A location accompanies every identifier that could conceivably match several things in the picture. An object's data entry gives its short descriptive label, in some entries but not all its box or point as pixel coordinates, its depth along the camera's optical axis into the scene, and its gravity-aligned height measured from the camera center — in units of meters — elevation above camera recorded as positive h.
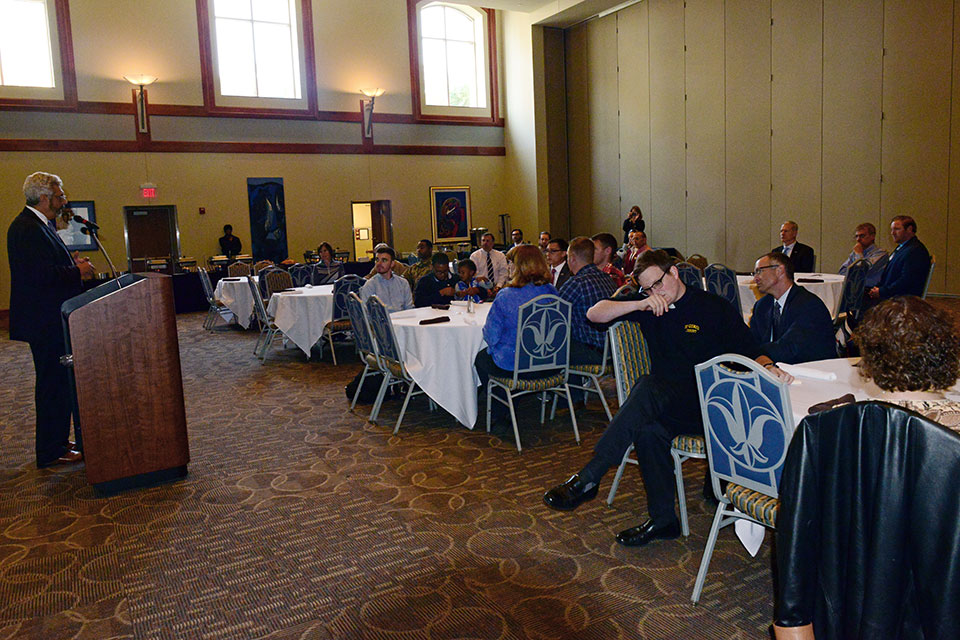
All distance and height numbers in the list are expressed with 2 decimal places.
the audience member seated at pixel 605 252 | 6.48 -0.22
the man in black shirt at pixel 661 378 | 3.13 -0.69
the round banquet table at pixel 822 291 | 7.10 -0.73
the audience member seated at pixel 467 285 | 6.47 -0.48
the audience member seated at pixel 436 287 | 6.52 -0.48
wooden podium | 3.74 -0.70
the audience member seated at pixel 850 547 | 1.23 -0.61
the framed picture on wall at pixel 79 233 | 13.11 +0.36
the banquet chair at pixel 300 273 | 9.84 -0.44
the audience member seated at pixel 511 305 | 4.57 -0.46
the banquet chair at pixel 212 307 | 10.69 -0.92
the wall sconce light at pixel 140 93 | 13.30 +2.91
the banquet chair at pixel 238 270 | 12.94 -0.46
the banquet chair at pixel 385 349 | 4.85 -0.78
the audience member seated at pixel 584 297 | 4.89 -0.47
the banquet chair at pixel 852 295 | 6.34 -0.70
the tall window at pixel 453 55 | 16.19 +4.18
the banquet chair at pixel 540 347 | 4.50 -0.75
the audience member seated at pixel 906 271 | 6.45 -0.51
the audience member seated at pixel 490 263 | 9.51 -0.40
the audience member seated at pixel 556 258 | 7.21 -0.29
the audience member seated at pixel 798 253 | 8.17 -0.39
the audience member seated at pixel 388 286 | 6.72 -0.46
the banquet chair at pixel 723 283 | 6.58 -0.56
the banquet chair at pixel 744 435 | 2.35 -0.74
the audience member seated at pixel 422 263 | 8.19 -0.31
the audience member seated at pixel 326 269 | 9.70 -0.39
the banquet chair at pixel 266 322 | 8.20 -0.92
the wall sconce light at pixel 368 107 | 15.42 +2.86
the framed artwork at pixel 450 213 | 16.61 +0.51
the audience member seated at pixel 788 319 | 3.62 -0.53
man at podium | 4.21 -0.18
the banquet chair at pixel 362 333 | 5.20 -0.71
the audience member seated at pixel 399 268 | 8.89 -0.39
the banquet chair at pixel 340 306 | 7.55 -0.72
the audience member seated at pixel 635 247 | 8.41 -0.24
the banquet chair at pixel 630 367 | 3.11 -0.68
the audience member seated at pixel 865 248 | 7.39 -0.34
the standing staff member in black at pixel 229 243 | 14.19 +0.04
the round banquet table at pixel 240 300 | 10.46 -0.82
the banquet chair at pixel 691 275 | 6.46 -0.47
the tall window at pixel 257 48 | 14.16 +3.98
